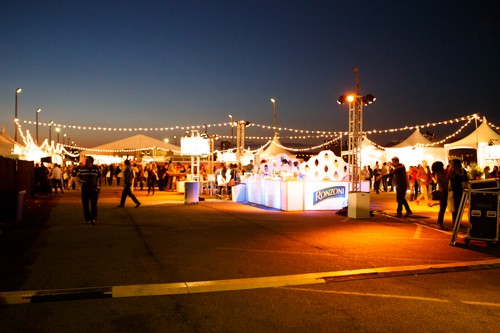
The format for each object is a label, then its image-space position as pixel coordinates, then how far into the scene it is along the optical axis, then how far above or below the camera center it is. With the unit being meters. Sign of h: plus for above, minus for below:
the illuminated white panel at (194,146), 19.77 +1.12
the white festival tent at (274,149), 32.97 +1.75
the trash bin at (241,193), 19.97 -0.90
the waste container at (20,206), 11.90 -0.91
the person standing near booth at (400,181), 13.55 -0.24
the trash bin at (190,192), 18.12 -0.79
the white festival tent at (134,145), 39.72 +2.33
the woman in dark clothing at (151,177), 25.02 -0.31
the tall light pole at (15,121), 31.57 +3.40
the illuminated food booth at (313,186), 15.57 -0.46
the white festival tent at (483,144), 21.03 +1.54
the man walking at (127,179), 15.59 -0.25
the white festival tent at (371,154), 29.86 +1.23
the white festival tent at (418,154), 27.22 +1.14
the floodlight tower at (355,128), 13.43 +1.34
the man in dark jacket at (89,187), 11.80 -0.40
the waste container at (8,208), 11.48 -0.92
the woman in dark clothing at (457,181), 10.38 -0.18
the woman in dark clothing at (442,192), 11.41 -0.47
